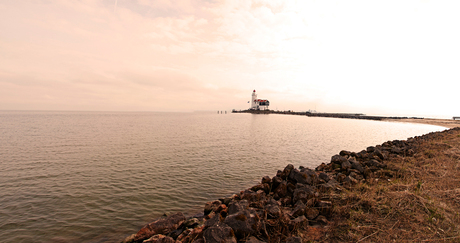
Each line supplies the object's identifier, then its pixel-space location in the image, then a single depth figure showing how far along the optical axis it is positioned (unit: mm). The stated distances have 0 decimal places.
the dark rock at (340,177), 11362
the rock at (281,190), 10102
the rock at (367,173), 11877
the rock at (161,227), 7573
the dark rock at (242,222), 6125
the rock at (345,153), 18922
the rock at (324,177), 11373
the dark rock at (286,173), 12102
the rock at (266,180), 11602
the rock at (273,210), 7272
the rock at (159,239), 6615
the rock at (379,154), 16616
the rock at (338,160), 15206
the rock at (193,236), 6584
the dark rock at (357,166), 12856
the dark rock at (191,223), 8266
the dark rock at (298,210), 7344
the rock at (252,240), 5664
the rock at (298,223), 6484
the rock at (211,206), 9680
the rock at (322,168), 15216
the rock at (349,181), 10385
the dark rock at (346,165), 13675
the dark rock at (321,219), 6935
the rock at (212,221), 6660
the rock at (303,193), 8414
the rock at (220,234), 5652
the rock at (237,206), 7267
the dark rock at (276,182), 11011
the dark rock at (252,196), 9145
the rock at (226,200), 10005
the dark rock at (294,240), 5400
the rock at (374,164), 13781
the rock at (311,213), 7281
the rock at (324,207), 7406
